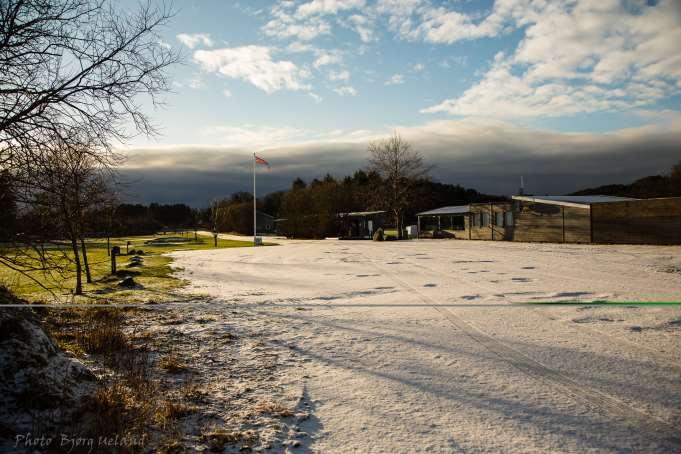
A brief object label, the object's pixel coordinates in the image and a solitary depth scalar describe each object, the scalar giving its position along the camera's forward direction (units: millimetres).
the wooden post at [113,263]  18700
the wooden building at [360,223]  58688
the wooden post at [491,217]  43391
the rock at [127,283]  14727
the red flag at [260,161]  45625
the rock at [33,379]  4117
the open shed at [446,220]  49109
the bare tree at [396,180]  53219
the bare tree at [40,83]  5332
